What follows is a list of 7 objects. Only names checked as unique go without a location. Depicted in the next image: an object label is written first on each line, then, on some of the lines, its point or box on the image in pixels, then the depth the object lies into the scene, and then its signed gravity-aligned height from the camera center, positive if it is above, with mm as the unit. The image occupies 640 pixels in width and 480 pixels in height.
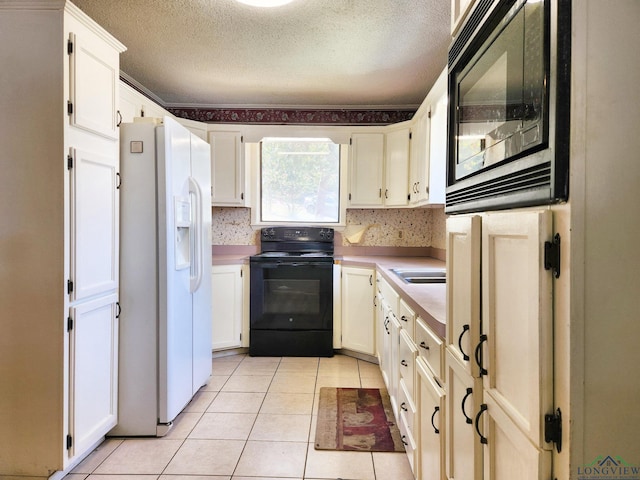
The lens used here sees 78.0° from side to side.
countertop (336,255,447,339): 1413 -256
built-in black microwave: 611 +265
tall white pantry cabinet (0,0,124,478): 1670 +28
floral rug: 2148 -1114
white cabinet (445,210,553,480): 657 -229
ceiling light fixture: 1942 +1163
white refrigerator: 2146 -215
